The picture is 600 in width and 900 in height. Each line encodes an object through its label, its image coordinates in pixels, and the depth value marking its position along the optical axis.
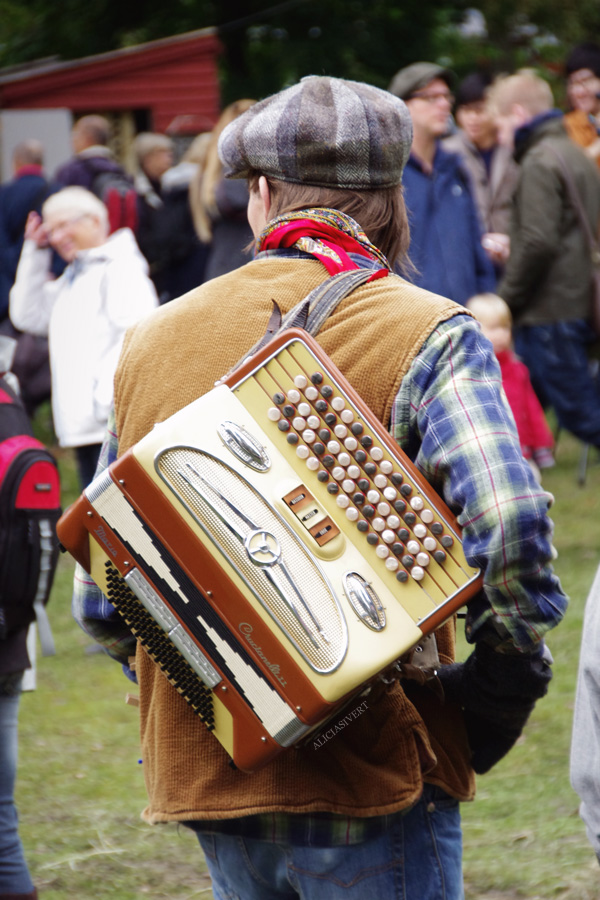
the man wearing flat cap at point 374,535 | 3.36
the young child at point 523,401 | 12.83
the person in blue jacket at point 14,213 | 17.87
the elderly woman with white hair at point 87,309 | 10.65
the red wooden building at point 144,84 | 30.73
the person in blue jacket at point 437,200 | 11.66
